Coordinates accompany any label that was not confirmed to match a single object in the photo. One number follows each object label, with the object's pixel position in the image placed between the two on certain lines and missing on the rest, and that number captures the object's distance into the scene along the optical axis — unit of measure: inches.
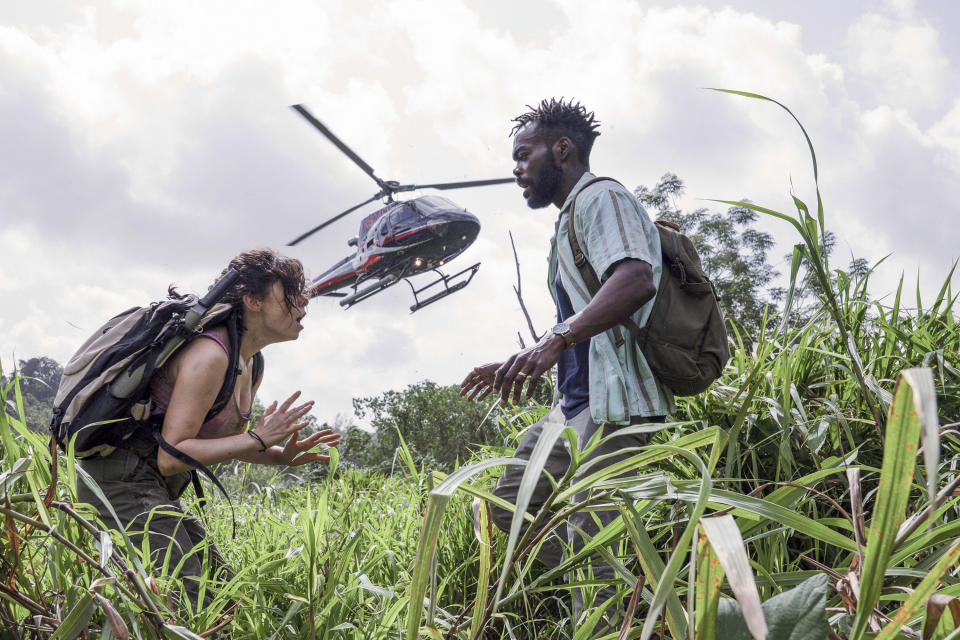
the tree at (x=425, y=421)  483.5
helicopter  729.0
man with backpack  74.5
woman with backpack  74.2
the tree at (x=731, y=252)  872.9
